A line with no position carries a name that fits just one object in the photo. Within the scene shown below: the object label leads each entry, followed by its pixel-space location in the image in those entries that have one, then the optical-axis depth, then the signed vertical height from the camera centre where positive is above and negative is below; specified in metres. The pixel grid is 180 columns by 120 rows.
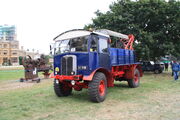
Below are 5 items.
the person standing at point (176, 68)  14.41 -0.28
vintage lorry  7.23 +0.14
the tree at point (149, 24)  17.52 +4.25
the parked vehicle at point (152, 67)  21.64 -0.26
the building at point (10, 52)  85.69 +7.50
